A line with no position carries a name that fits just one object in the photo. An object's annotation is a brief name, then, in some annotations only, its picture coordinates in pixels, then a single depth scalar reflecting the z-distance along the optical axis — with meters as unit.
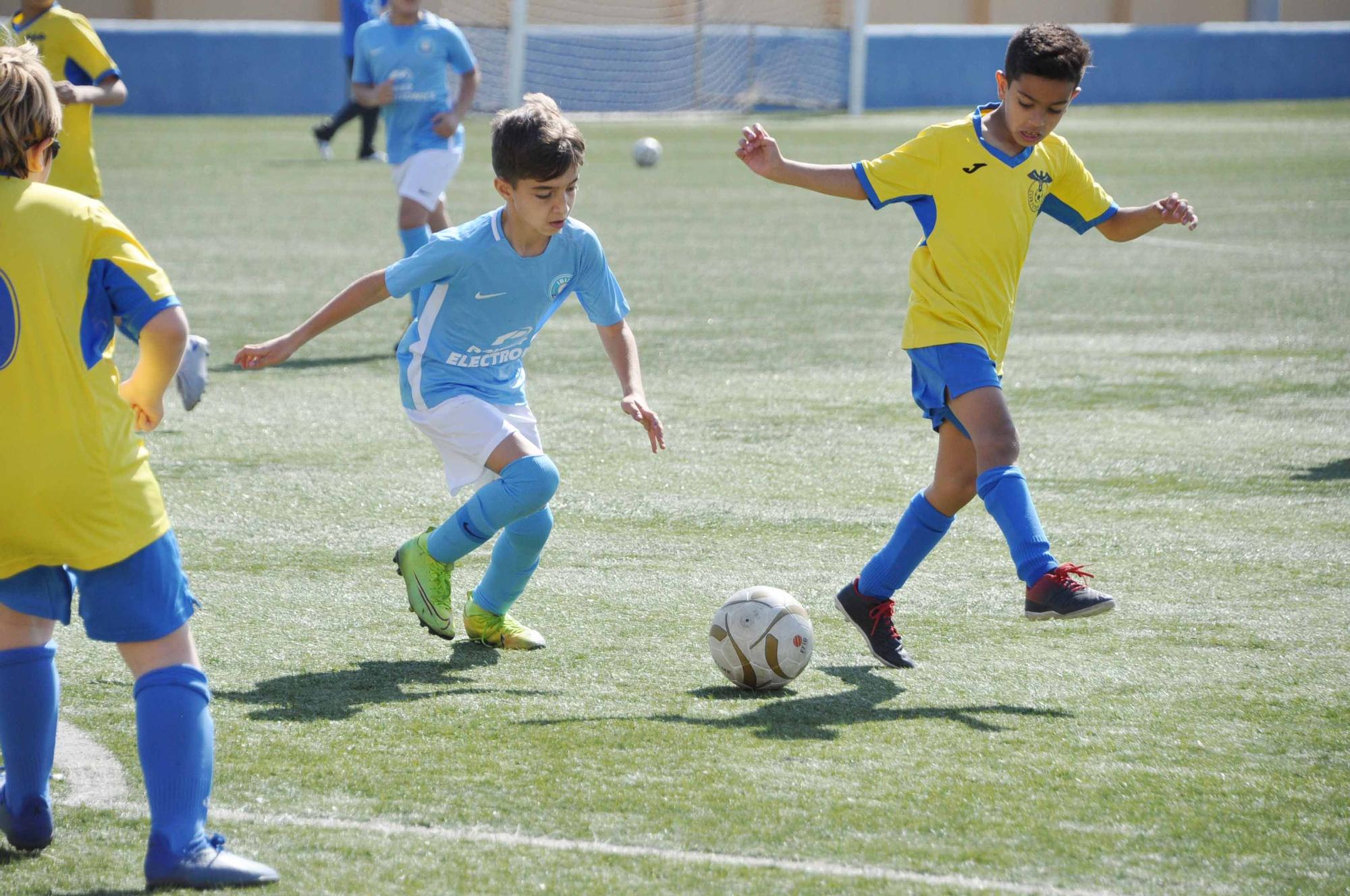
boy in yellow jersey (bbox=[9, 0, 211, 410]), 16.59
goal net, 59.50
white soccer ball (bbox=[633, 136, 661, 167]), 42.31
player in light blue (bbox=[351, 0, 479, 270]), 20.06
